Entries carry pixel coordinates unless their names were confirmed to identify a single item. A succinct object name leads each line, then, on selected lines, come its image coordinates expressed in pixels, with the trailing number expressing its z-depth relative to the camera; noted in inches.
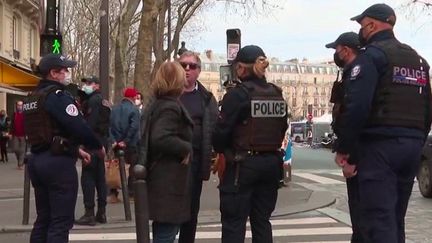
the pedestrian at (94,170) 358.9
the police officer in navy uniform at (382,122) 194.7
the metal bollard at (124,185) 368.5
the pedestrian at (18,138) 762.8
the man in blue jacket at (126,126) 402.6
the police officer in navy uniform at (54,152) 231.9
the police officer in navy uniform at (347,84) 217.0
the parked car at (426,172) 480.4
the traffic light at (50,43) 427.8
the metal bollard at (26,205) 352.2
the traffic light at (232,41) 560.3
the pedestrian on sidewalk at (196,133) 243.6
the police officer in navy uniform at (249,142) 228.5
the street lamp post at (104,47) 562.9
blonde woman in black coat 211.8
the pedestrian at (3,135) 891.4
